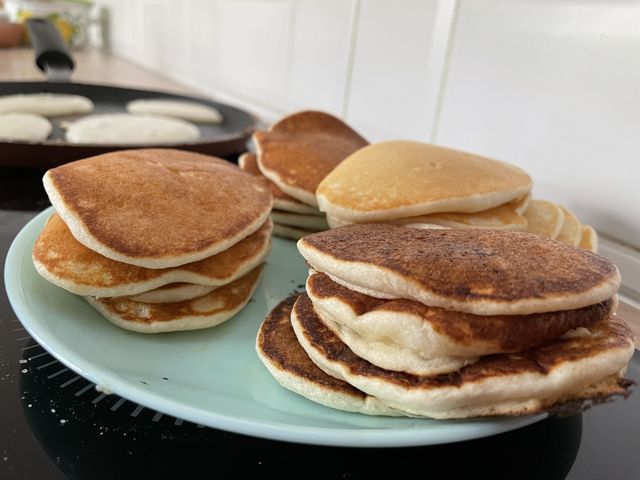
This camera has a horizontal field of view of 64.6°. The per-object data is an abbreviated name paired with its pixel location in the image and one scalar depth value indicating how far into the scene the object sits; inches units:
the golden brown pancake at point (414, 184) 8.4
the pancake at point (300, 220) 11.2
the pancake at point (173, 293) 7.8
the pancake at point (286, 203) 10.9
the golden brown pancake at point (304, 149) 10.7
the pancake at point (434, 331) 5.7
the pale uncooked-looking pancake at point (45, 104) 17.6
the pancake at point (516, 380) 5.5
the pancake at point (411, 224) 8.4
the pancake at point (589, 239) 9.5
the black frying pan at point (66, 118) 12.9
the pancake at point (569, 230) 9.3
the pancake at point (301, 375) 6.1
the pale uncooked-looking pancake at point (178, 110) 19.8
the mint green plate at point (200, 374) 5.5
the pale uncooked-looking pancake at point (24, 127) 15.0
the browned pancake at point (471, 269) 5.7
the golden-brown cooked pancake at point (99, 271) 7.3
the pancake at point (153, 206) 7.2
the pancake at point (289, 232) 11.2
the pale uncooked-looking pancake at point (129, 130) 15.3
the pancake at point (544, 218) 9.2
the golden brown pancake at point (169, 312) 7.5
